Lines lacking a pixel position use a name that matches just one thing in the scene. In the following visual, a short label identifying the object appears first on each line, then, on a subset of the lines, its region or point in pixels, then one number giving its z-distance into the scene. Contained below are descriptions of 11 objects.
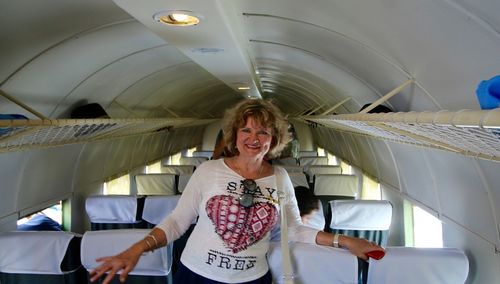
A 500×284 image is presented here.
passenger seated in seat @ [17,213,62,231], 6.34
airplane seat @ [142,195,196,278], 5.59
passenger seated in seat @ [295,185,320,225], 4.64
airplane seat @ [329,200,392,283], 5.15
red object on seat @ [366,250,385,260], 2.47
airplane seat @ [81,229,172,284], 3.19
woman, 2.34
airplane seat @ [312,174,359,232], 7.13
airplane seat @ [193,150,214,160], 13.58
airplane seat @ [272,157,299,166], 10.51
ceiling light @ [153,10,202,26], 2.81
